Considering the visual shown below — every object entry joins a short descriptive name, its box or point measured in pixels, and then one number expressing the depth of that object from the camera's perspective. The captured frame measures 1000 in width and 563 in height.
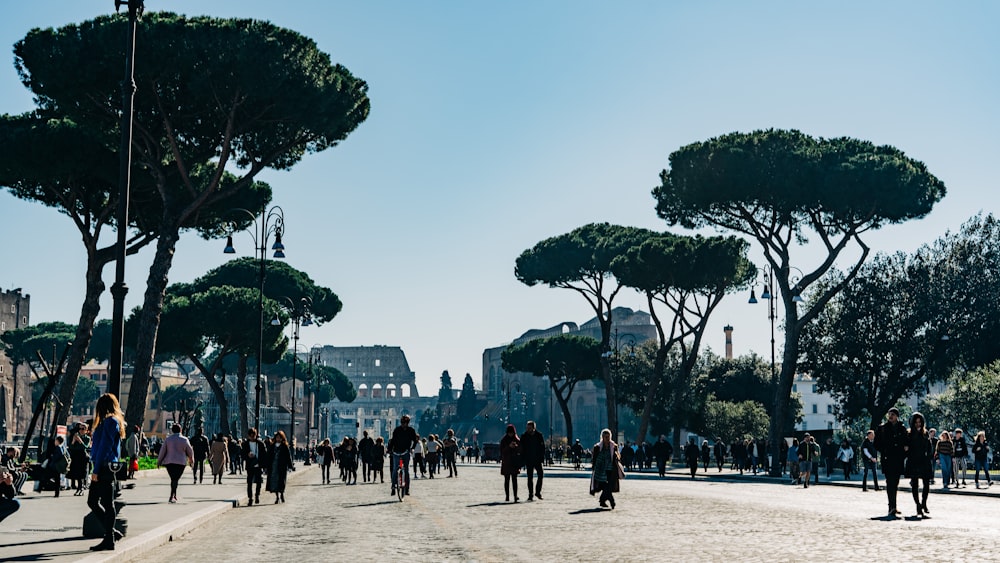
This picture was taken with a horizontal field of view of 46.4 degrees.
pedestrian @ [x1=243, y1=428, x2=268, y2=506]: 22.27
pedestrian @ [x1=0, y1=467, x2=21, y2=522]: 10.16
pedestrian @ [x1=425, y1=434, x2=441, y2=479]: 38.75
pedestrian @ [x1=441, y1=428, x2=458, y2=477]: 38.31
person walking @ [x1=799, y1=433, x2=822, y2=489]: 30.94
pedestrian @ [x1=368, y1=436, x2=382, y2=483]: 34.72
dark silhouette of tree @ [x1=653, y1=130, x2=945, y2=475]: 38.97
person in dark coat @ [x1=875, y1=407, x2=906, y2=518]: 16.64
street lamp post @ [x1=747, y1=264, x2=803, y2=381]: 46.00
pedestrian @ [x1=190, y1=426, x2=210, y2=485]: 31.30
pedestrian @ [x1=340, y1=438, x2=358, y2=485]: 35.72
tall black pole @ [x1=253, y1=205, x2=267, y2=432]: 40.44
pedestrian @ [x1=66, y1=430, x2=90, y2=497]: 19.73
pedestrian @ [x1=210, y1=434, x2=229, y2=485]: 30.41
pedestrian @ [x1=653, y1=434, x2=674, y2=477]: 42.28
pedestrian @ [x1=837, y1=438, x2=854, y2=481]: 34.81
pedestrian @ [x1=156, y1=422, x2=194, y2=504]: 19.97
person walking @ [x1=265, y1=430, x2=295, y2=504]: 22.91
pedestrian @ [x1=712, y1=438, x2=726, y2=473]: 47.53
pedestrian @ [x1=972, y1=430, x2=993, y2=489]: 31.47
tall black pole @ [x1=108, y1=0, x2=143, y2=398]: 15.71
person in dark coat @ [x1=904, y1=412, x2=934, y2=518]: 16.72
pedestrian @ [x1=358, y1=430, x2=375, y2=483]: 35.56
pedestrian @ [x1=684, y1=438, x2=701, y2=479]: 39.00
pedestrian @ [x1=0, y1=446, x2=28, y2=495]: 18.03
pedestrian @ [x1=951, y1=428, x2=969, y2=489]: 30.02
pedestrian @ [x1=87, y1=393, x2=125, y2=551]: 10.83
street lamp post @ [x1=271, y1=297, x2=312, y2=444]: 57.99
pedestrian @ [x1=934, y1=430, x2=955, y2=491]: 27.53
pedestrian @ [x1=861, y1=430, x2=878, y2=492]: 26.11
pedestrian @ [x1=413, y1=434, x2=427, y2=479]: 32.03
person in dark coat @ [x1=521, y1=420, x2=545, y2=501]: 21.45
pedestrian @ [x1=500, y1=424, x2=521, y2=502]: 21.44
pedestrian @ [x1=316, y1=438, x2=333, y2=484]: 35.72
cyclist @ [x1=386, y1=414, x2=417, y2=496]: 23.28
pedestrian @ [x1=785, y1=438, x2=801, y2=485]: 33.81
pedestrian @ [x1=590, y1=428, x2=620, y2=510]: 18.83
